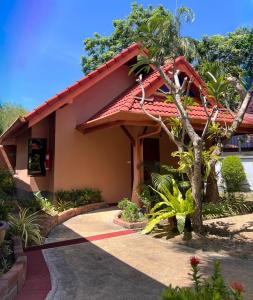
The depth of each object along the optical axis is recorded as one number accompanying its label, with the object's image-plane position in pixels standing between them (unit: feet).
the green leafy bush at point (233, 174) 41.92
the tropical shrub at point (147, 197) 23.21
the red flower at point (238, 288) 6.42
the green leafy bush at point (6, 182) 31.54
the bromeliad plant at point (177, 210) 18.07
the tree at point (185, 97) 17.98
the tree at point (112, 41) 67.16
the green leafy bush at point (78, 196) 26.89
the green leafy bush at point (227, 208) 24.21
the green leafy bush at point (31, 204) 23.42
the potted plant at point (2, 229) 11.30
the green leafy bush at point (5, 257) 11.65
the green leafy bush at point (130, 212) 21.78
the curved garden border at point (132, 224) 20.78
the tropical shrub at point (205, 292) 6.96
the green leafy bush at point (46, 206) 23.91
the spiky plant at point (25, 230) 17.30
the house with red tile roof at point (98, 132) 26.12
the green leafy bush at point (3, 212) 15.83
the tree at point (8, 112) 69.84
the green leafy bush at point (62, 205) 25.54
